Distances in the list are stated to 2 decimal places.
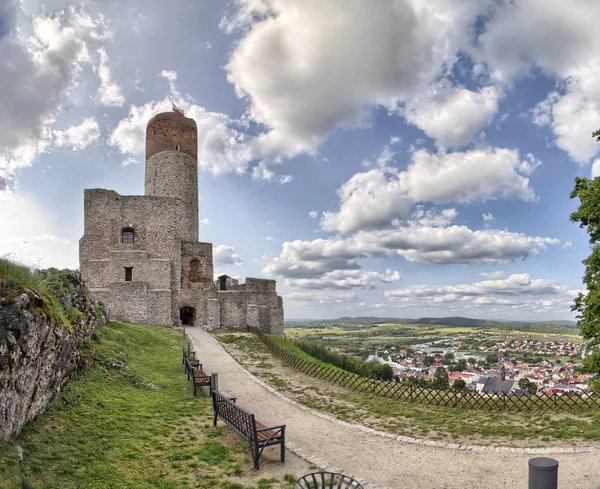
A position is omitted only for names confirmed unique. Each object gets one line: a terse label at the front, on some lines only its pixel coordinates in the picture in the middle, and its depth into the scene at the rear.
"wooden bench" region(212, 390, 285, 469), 7.61
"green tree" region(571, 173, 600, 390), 8.88
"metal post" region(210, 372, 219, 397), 11.06
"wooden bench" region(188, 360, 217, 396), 12.61
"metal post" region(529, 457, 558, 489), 4.53
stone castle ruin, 29.80
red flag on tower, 38.47
